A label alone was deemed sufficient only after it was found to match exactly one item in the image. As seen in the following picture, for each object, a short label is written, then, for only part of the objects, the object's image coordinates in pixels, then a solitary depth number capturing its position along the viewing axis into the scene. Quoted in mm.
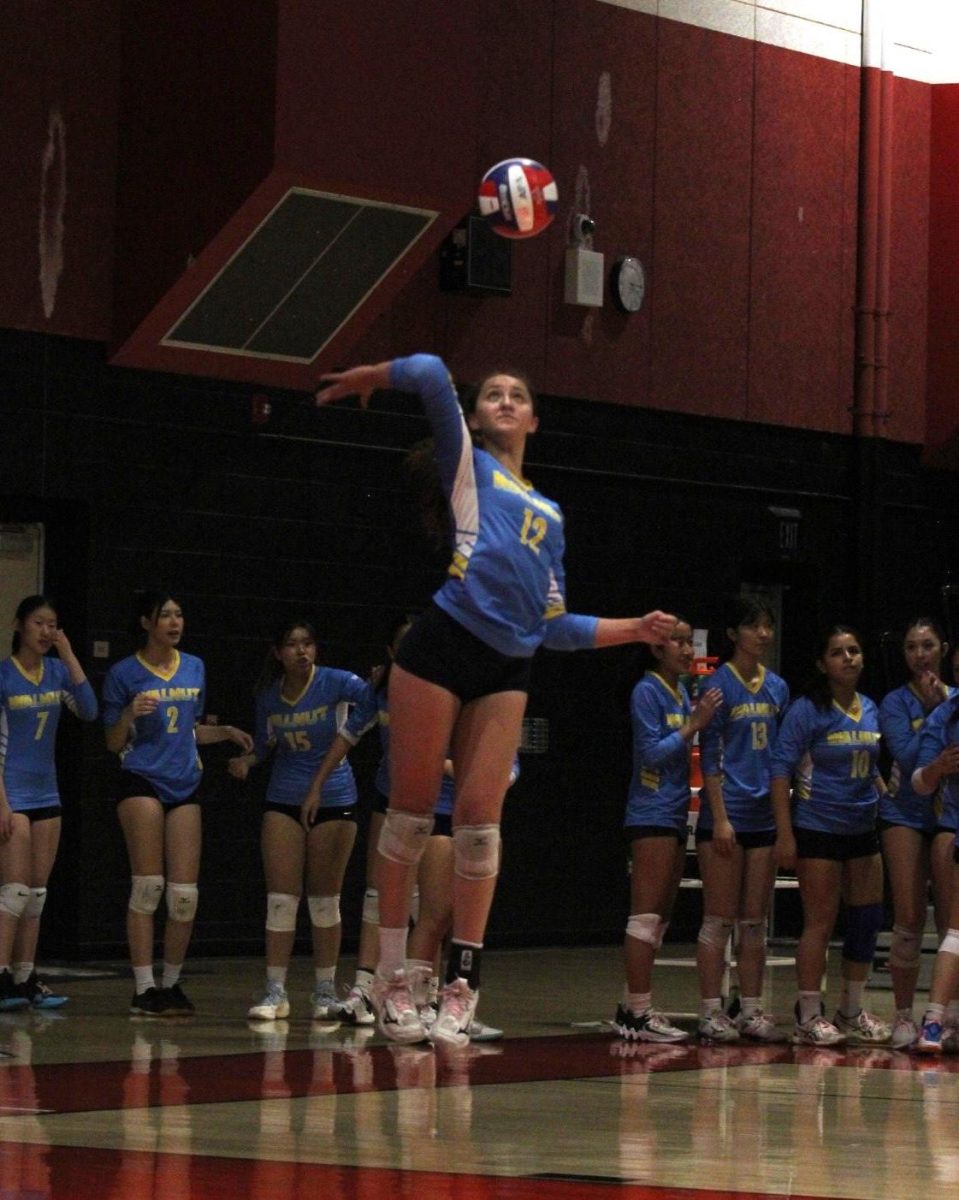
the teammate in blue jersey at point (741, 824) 15407
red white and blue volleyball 11516
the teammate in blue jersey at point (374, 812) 15517
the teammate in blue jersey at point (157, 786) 16176
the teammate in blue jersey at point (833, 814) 15298
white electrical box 23446
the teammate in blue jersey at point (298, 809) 16456
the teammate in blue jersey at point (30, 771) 16456
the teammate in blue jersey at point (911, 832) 15383
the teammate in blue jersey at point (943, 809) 14480
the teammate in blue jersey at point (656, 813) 15151
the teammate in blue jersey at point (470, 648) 9723
